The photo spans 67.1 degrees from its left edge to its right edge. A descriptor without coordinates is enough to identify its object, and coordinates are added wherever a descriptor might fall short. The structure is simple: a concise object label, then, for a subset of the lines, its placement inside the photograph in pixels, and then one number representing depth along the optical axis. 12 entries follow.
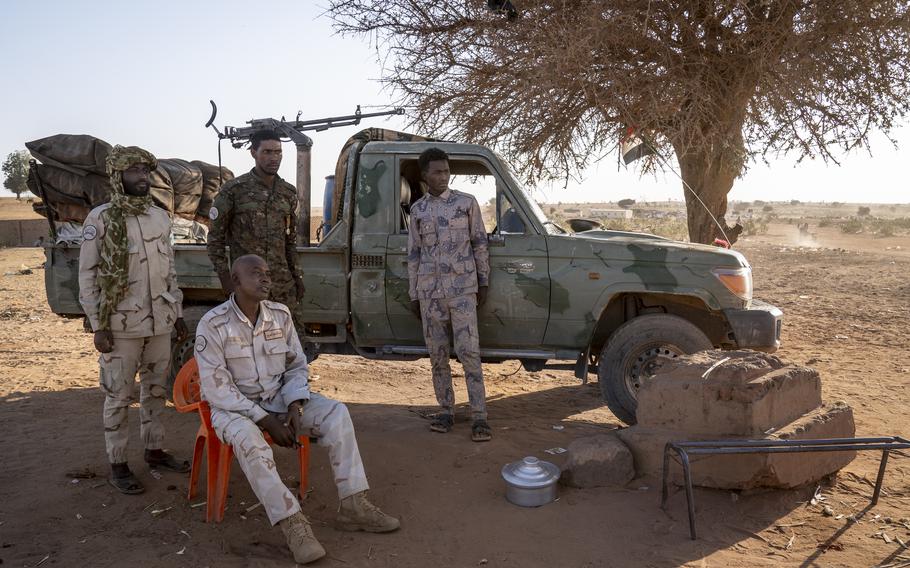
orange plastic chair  3.45
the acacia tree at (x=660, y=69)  6.72
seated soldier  3.12
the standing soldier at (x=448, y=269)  4.69
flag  7.69
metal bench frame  3.32
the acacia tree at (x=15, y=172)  44.47
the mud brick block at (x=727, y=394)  3.73
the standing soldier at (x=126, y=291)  3.81
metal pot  3.70
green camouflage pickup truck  4.93
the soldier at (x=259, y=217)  4.45
